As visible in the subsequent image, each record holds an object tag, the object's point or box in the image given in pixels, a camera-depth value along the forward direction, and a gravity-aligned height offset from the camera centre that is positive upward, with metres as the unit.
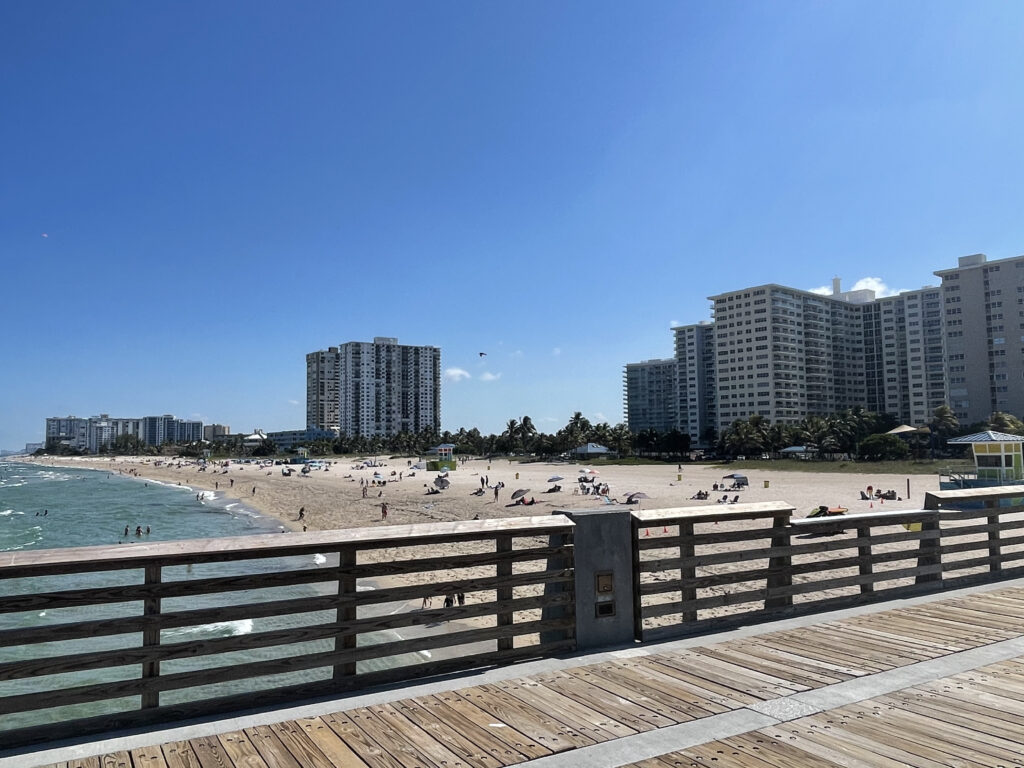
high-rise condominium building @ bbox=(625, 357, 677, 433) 188.62 +8.83
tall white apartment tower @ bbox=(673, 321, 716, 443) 164.00 +10.99
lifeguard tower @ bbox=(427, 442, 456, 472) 95.12 -5.71
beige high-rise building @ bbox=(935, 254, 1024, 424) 109.12 +14.51
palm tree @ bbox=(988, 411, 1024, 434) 83.69 -0.50
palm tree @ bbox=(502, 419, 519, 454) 160.75 -1.67
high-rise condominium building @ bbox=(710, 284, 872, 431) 143.50 +15.66
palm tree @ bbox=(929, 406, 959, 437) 93.69 -0.31
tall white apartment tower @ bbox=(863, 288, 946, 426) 131.50 +14.36
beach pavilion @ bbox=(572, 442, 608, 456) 116.62 -4.41
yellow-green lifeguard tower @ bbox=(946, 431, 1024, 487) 27.86 -1.68
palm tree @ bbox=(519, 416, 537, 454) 158.38 -1.24
